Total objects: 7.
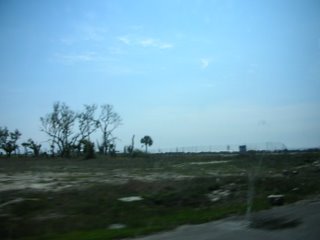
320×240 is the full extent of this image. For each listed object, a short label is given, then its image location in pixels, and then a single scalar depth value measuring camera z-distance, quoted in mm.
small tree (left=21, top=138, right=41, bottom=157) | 79361
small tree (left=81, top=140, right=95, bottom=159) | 67490
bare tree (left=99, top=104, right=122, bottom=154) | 79511
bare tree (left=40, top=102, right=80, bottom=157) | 75371
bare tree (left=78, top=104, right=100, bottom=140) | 76618
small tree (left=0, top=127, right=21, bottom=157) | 79361
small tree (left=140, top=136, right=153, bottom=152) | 99164
